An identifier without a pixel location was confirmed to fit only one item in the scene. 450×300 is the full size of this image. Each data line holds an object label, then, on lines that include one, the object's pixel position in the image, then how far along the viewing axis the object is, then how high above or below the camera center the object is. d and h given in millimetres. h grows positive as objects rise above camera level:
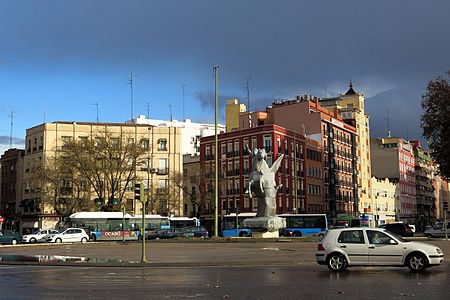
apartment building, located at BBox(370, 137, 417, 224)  139875 +12029
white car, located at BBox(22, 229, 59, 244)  61375 -1718
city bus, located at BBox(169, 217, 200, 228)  74625 -407
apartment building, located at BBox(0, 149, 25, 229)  99500 +6388
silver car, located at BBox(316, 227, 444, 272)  18250 -1080
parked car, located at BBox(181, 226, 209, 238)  62719 -1425
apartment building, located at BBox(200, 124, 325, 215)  92250 +8458
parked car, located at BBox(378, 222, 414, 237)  52031 -1064
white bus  65250 -509
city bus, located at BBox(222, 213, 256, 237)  64338 -872
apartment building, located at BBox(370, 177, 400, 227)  124831 +3548
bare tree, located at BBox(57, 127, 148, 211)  73062 +7487
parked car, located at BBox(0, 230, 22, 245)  59906 -1733
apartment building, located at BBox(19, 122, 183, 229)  88062 +10009
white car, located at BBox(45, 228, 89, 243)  59219 -1618
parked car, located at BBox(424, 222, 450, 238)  62650 -1673
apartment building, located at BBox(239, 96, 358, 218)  104500 +15318
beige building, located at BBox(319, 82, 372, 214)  120000 +18700
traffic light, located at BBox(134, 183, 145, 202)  24672 +1150
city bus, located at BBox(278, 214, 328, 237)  65938 -745
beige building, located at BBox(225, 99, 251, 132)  117188 +21098
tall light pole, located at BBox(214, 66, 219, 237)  45584 +9535
